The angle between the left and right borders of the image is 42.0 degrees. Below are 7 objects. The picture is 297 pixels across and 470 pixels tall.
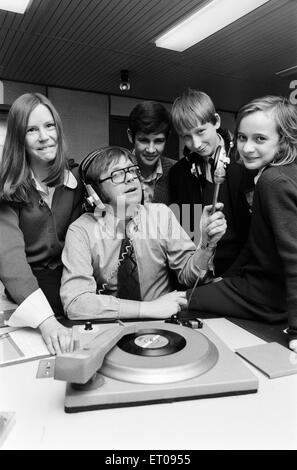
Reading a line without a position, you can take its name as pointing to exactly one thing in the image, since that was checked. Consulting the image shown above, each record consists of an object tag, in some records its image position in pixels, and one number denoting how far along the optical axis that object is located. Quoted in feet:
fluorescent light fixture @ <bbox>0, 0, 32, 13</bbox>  10.36
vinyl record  2.33
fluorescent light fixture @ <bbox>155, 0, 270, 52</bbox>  10.79
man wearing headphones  4.02
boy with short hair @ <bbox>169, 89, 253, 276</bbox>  5.44
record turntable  2.02
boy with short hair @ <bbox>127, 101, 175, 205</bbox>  6.21
